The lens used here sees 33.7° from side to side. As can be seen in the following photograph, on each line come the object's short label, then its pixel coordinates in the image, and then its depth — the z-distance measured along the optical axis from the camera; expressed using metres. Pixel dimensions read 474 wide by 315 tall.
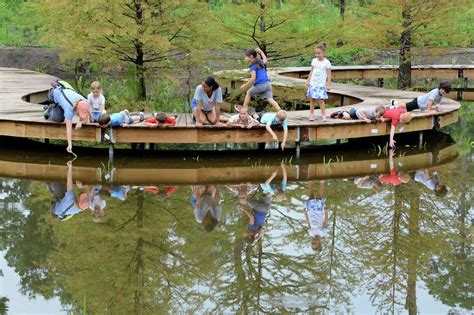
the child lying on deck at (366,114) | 13.89
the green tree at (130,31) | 15.50
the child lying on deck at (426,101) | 15.22
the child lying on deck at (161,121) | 12.81
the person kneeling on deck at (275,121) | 13.02
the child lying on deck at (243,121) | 13.10
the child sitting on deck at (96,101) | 13.02
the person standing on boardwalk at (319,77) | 13.47
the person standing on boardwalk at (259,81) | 13.68
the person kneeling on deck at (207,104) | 12.97
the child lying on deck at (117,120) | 12.70
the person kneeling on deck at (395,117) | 13.95
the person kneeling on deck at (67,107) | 12.66
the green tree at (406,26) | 19.61
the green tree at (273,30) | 16.94
